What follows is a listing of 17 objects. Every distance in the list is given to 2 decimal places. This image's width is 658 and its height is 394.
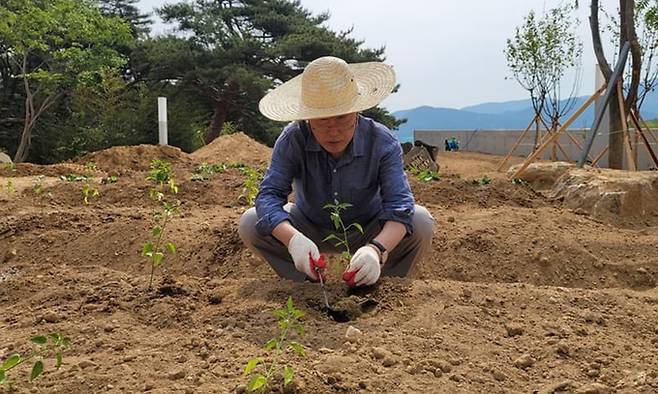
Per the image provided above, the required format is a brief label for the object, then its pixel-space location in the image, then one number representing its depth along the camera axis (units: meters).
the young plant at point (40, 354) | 1.35
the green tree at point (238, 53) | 17.28
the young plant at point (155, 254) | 2.33
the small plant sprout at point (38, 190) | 5.26
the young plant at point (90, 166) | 8.84
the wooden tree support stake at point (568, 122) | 7.12
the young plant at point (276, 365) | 1.32
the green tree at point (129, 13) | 24.01
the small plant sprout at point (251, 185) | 4.85
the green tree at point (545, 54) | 12.56
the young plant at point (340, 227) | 2.29
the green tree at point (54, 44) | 14.31
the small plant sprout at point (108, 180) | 6.18
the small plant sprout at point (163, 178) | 5.07
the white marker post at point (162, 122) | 11.67
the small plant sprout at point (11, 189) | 5.72
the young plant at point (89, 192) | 5.19
